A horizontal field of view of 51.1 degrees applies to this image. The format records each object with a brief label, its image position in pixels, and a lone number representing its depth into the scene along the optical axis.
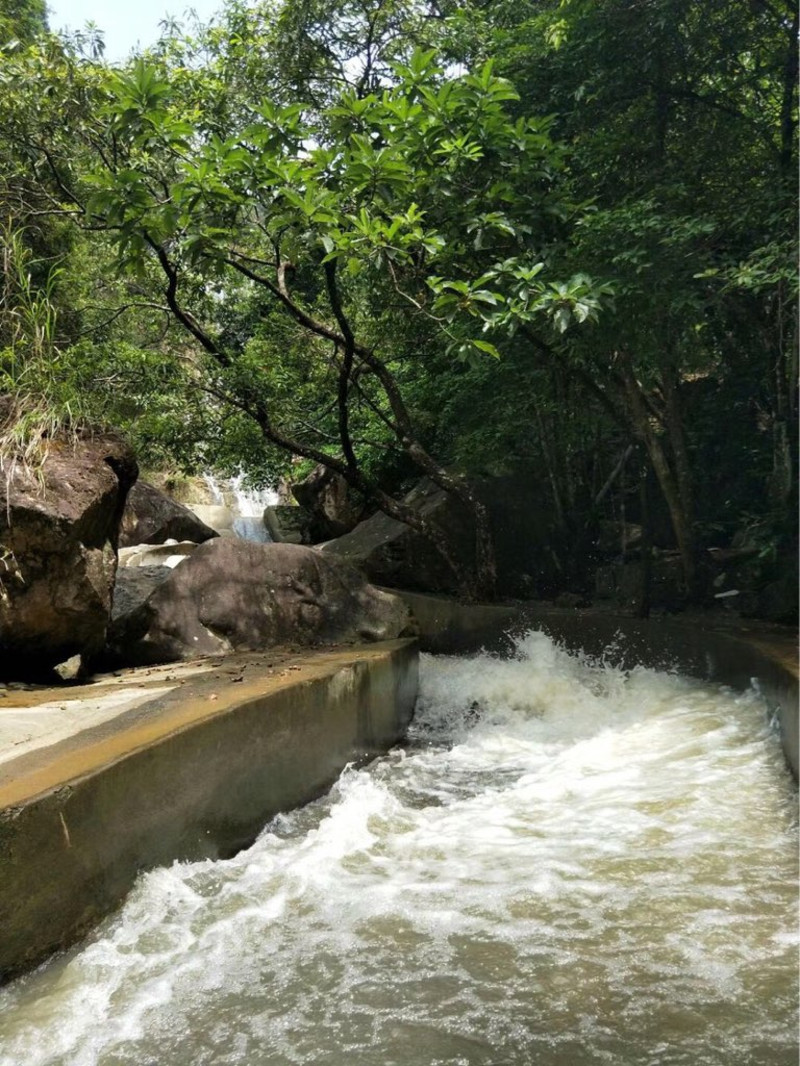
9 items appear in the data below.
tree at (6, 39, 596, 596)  5.46
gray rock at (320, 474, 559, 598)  8.77
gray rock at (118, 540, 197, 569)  10.54
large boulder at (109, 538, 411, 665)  5.93
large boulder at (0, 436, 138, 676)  4.70
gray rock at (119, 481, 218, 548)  12.48
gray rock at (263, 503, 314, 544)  12.81
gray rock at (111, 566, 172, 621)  6.23
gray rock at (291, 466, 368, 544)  11.13
